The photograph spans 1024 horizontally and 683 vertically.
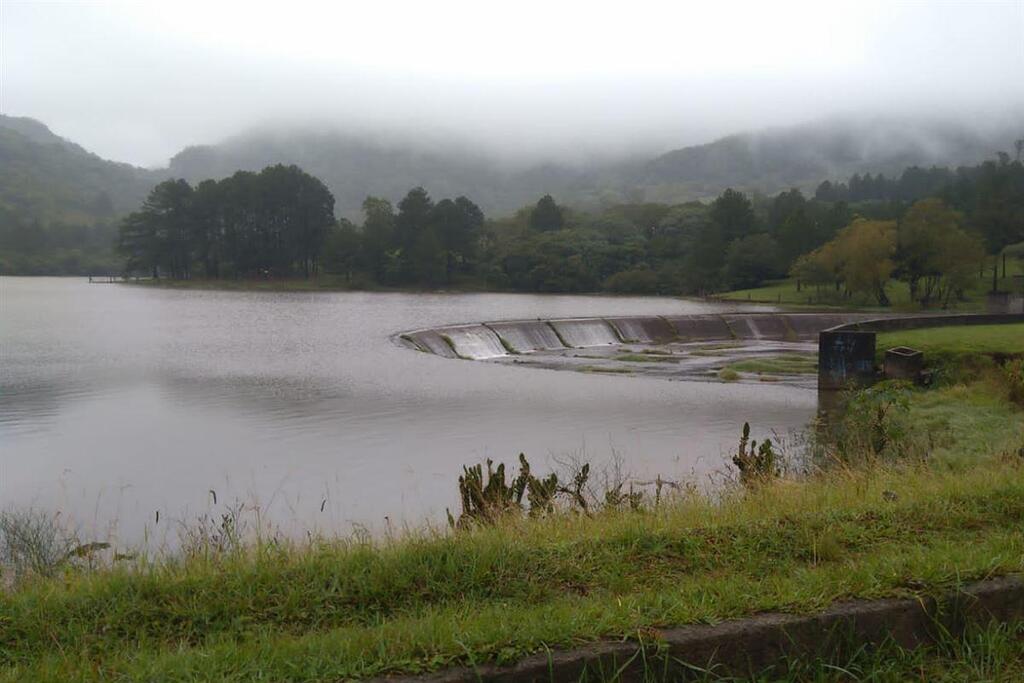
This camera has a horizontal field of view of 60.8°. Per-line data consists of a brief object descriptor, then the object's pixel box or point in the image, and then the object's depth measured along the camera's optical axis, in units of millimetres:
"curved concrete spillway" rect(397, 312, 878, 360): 32781
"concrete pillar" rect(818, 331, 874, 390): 23453
